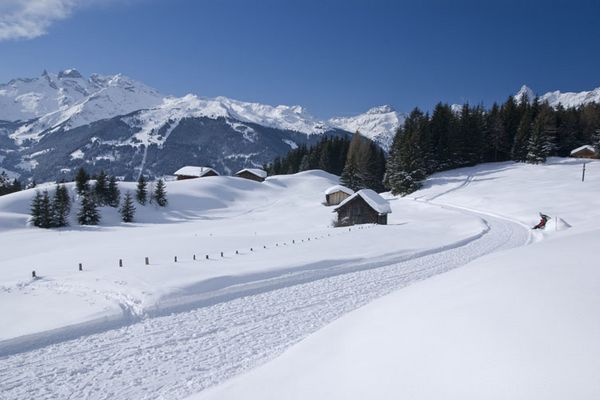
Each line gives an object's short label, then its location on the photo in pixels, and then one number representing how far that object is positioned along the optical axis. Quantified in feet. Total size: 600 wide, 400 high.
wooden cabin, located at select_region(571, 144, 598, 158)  232.12
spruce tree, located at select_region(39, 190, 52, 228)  168.86
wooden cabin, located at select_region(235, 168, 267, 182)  333.03
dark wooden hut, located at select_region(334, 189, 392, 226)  141.79
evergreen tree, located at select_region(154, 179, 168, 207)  231.50
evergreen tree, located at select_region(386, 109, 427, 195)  216.74
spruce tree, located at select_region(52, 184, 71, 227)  172.65
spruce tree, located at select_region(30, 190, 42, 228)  168.76
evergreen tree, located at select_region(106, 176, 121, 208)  211.20
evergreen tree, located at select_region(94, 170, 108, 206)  208.23
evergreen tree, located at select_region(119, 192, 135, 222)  196.54
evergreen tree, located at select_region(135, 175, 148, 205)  224.94
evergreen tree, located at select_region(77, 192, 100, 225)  180.86
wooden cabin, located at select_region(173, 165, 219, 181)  345.51
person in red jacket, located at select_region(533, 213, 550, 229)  105.29
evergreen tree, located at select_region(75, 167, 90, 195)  205.41
